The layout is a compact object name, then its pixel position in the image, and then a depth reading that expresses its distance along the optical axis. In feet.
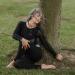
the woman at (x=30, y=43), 21.56
